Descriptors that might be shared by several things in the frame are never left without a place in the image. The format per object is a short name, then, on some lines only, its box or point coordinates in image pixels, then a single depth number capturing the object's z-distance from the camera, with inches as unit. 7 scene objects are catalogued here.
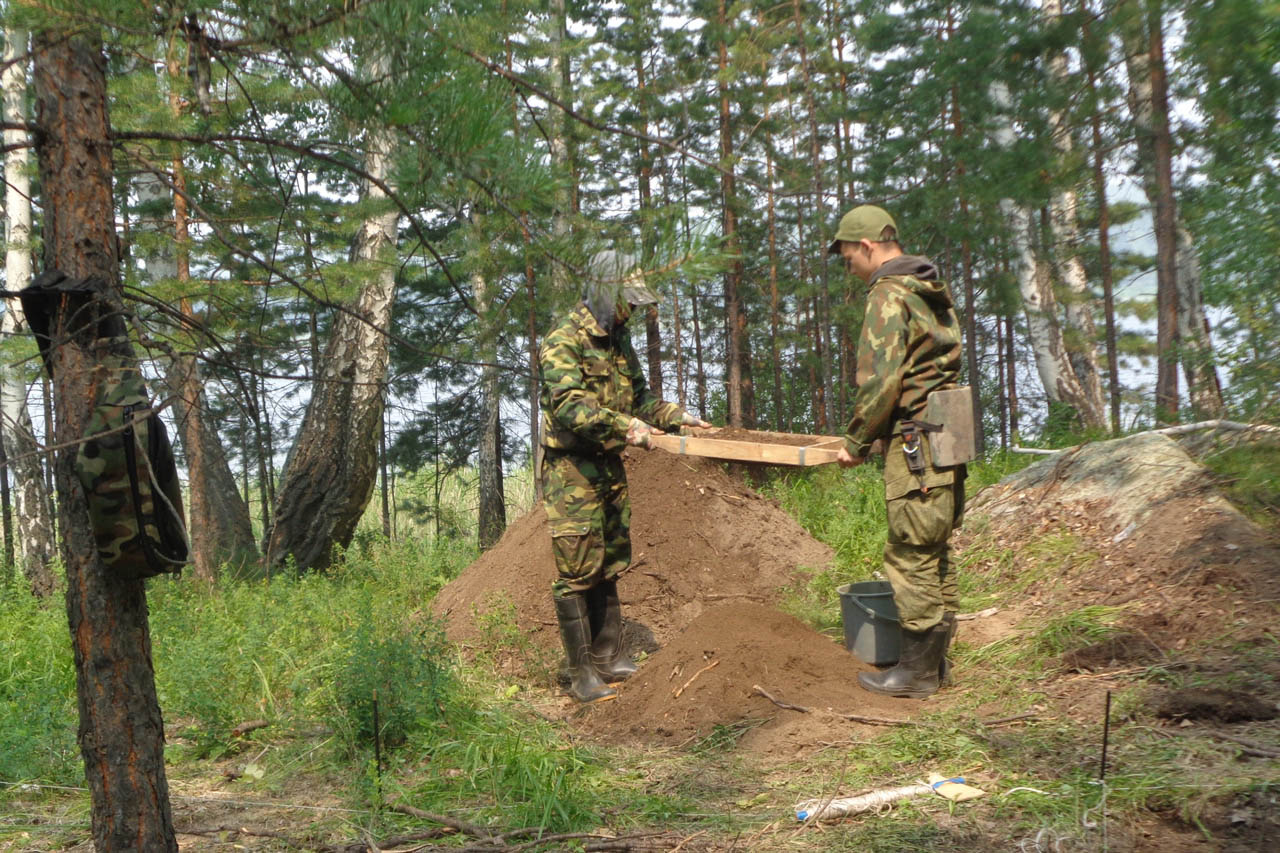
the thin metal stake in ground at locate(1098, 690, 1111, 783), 126.0
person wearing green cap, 180.1
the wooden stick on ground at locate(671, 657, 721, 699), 185.8
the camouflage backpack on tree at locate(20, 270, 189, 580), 95.7
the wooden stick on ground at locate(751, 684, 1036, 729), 161.5
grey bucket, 197.5
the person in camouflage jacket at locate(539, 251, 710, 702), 195.9
